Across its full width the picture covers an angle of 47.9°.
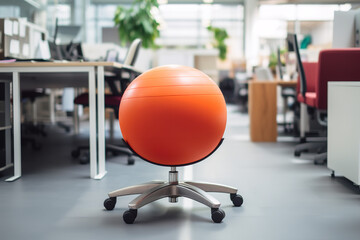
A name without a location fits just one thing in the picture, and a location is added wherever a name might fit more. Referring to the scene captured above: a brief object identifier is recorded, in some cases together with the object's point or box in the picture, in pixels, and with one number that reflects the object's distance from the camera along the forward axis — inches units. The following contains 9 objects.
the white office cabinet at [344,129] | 82.2
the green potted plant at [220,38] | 416.8
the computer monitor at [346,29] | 129.2
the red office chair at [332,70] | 111.0
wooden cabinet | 168.4
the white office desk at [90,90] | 97.1
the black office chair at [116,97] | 121.4
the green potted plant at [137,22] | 232.2
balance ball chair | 62.5
